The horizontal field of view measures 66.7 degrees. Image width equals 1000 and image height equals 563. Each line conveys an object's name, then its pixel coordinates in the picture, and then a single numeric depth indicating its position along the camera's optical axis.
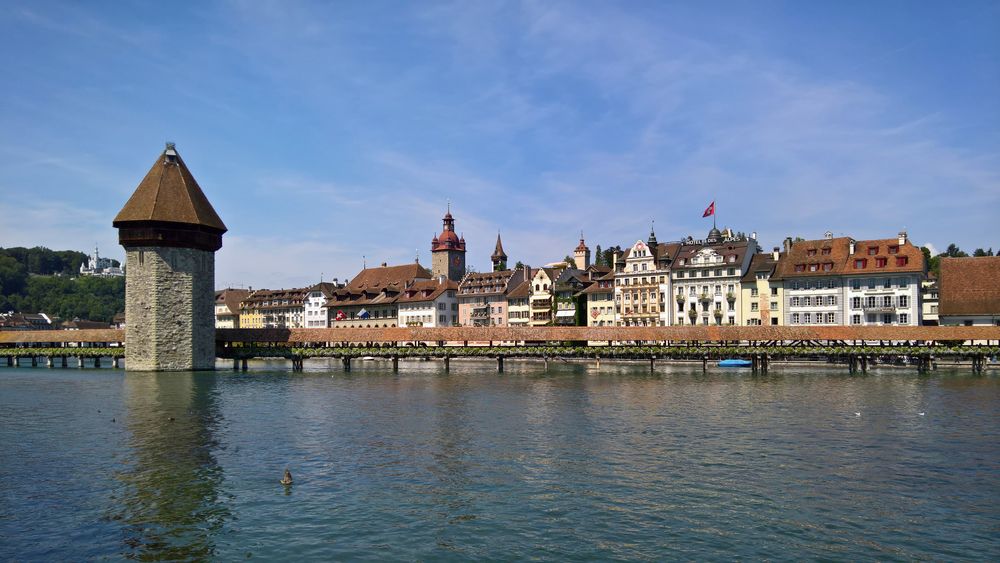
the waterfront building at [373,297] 110.81
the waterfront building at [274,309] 127.06
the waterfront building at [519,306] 98.81
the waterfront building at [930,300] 84.31
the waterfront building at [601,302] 88.14
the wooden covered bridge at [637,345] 56.88
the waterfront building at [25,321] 147.36
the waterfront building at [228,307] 138.00
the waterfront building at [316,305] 122.19
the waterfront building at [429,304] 106.12
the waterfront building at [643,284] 83.19
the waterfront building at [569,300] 92.00
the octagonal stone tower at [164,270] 60.81
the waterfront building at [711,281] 78.25
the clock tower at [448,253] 118.25
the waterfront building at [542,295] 95.25
